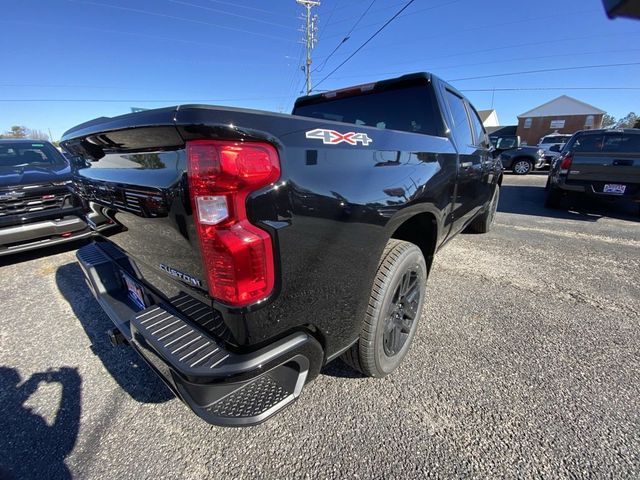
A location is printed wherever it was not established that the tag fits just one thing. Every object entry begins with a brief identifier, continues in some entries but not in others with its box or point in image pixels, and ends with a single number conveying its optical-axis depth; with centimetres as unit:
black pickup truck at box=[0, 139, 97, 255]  347
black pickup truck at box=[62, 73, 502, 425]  105
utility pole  2355
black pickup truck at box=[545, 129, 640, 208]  582
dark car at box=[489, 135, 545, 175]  1451
